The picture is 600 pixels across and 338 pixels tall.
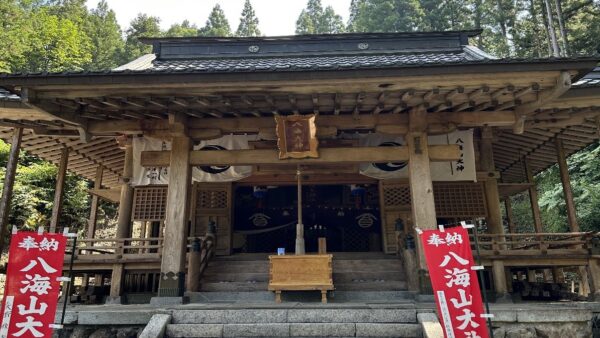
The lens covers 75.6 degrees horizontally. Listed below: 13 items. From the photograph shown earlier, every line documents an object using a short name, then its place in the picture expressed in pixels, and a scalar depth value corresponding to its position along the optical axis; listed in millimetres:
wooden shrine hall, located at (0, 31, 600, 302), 6836
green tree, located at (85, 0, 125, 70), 34406
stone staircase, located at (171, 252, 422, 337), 5660
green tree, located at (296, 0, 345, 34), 44350
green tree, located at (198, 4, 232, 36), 43791
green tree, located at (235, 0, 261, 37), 45500
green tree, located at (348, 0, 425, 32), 34531
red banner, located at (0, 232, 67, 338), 4699
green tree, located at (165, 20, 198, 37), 43781
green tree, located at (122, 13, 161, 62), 35625
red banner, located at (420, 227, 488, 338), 4820
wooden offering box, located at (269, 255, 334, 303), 7855
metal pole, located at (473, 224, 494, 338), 4715
